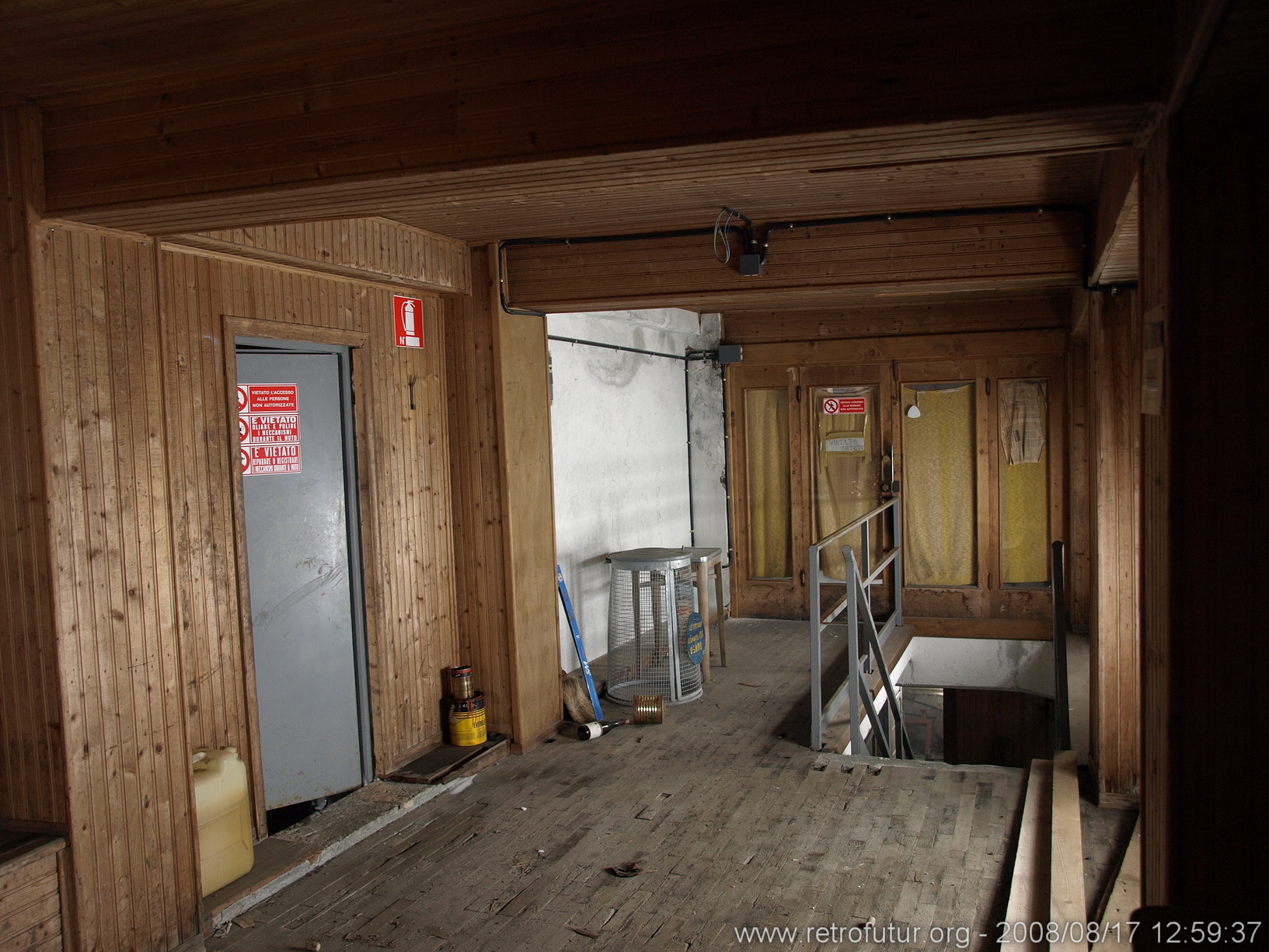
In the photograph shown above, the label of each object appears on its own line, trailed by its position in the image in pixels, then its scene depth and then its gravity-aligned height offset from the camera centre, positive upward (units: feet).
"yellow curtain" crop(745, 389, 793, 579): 26.68 -1.30
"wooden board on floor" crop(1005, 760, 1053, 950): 10.87 -5.52
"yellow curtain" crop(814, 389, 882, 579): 25.79 -1.16
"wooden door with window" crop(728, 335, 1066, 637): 24.54 -1.16
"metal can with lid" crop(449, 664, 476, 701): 16.44 -4.09
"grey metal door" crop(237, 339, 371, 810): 13.06 -1.66
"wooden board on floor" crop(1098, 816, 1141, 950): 10.19 -5.54
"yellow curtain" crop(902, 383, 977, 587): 25.04 -1.56
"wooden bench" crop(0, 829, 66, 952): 8.68 -4.00
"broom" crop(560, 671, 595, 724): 18.24 -5.00
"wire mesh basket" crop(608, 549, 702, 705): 18.84 -3.85
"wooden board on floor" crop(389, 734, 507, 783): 14.99 -5.16
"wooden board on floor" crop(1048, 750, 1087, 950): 10.53 -5.44
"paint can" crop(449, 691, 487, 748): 16.33 -4.74
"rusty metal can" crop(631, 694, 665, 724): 18.15 -5.17
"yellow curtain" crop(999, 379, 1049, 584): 24.47 -1.48
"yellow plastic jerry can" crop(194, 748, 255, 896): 11.34 -4.39
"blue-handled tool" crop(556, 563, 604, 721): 18.26 -3.93
